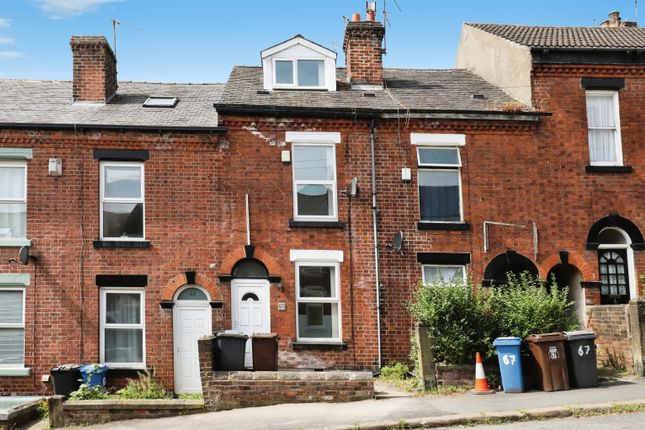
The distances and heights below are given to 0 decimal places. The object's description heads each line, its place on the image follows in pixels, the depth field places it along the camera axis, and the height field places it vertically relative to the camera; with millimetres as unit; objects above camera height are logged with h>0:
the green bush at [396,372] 17016 -1282
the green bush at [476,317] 15391 -144
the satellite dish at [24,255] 17422 +1508
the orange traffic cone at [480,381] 14672 -1316
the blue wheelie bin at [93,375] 16281 -1089
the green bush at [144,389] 16344 -1445
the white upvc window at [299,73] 20141 +6172
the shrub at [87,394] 14659 -1334
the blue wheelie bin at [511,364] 14672 -1016
